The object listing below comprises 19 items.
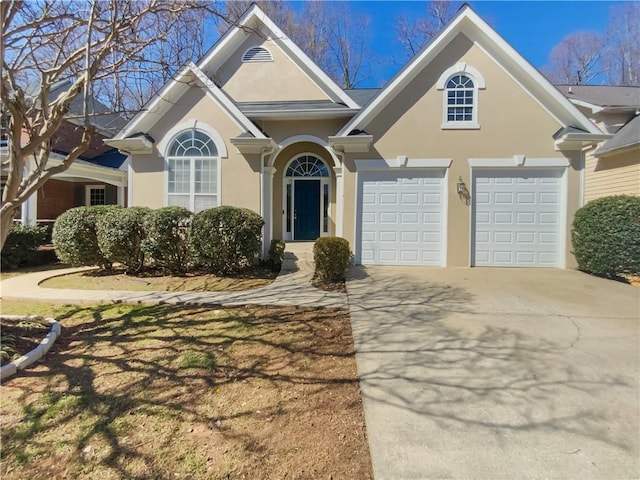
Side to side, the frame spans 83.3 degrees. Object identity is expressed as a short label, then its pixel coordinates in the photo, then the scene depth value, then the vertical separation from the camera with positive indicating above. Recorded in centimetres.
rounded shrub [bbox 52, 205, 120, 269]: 903 -10
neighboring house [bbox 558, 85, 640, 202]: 1048 +283
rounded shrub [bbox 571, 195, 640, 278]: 814 +12
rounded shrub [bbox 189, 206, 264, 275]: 852 -5
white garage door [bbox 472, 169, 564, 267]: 973 +59
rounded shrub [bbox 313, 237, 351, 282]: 816 -48
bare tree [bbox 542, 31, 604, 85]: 2388 +1240
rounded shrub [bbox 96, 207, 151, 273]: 862 +0
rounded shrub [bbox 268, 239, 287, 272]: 986 -49
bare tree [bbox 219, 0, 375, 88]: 2117 +1231
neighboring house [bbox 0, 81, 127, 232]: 1364 +243
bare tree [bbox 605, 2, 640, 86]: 1919 +1146
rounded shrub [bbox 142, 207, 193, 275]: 857 -7
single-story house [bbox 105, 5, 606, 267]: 953 +222
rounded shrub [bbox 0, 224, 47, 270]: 1027 -34
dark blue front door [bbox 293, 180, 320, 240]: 1312 +101
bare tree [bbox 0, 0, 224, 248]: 448 +257
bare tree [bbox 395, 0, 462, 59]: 2103 +1296
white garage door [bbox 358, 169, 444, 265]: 998 +55
